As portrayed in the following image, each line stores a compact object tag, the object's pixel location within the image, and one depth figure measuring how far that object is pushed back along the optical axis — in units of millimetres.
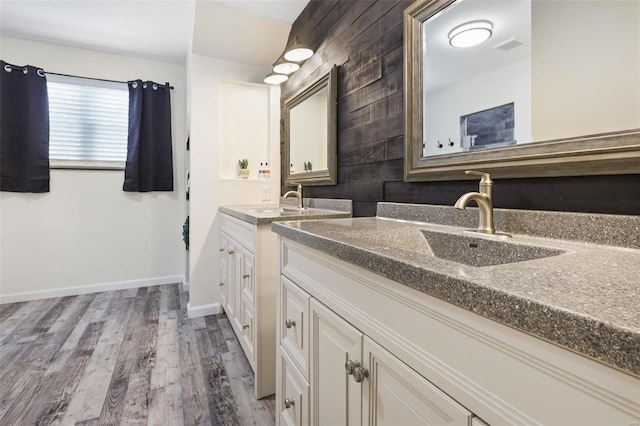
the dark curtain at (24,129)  2826
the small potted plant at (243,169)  2785
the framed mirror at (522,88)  742
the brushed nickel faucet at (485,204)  941
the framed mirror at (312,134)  1906
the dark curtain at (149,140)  3262
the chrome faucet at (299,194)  2294
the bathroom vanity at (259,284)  1576
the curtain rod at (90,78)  3029
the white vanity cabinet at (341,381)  578
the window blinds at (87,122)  3076
